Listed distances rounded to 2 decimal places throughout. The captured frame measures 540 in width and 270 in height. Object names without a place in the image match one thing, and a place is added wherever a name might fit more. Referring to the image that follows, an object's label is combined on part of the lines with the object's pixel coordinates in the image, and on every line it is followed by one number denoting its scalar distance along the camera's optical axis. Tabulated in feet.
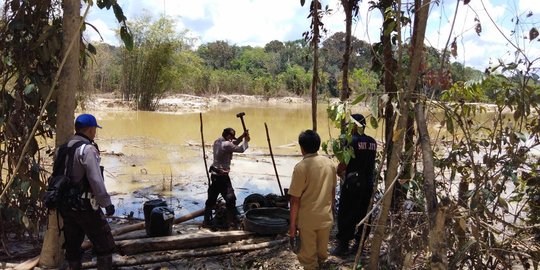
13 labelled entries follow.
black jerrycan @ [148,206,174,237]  16.83
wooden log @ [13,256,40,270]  13.85
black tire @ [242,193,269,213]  20.40
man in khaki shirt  12.71
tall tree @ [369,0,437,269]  9.66
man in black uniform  15.89
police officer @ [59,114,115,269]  12.51
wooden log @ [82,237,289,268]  14.67
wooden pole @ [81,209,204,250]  15.48
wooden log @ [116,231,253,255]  15.62
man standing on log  20.12
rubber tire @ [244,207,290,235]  17.92
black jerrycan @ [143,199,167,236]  17.18
